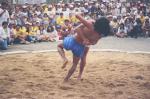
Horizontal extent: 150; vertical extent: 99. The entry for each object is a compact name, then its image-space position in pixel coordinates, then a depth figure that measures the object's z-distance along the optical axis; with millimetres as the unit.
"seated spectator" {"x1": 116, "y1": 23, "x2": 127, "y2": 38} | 13531
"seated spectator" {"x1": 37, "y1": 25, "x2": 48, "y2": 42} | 12140
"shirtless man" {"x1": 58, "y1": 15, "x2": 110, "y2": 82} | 5379
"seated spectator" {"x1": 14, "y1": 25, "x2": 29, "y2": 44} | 11491
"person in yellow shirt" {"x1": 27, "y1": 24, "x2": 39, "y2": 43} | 11863
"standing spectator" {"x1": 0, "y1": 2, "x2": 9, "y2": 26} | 11375
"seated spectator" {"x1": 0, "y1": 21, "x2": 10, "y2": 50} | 10164
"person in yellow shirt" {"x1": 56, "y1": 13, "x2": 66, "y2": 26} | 14939
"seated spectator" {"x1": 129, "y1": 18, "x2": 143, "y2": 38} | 13445
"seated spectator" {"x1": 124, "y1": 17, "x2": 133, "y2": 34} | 13761
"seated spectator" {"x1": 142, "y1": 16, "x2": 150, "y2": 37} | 13623
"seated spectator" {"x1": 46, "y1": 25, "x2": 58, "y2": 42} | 12417
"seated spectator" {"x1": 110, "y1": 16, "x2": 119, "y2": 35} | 14140
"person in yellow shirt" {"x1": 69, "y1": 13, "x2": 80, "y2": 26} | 15516
